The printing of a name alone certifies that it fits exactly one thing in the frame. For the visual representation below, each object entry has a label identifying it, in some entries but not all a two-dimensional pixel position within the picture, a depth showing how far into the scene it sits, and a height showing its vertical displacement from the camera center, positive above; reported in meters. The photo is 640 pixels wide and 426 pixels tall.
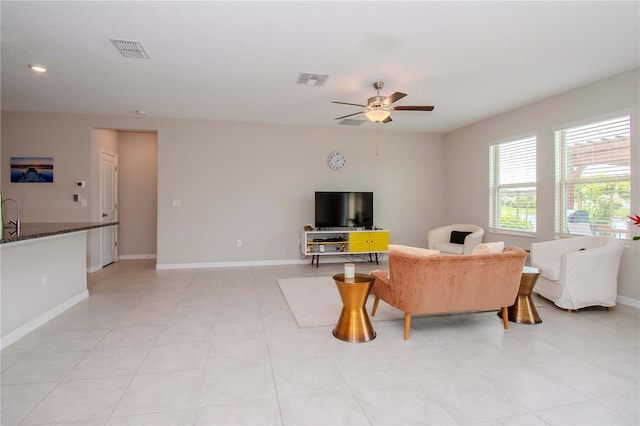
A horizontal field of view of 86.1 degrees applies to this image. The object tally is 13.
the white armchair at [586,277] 3.78 -0.73
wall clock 6.95 +1.05
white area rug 3.55 -1.09
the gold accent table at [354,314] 2.96 -0.92
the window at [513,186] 5.45 +0.44
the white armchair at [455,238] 5.95 -0.49
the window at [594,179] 4.11 +0.43
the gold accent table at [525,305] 3.40 -0.95
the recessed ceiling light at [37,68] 3.84 +1.64
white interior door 6.36 +0.16
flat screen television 6.58 +0.05
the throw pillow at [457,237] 6.41 -0.47
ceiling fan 4.07 +1.25
